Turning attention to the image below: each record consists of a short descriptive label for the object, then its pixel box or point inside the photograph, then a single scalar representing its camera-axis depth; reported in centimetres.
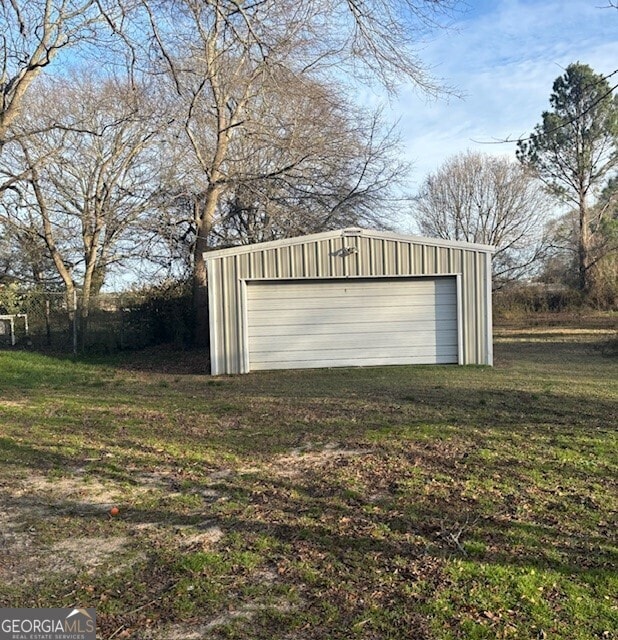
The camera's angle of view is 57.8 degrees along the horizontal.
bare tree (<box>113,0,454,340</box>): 608
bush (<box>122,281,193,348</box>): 1516
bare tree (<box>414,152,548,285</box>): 2855
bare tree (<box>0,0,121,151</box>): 787
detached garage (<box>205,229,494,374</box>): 1108
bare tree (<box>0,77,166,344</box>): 1564
